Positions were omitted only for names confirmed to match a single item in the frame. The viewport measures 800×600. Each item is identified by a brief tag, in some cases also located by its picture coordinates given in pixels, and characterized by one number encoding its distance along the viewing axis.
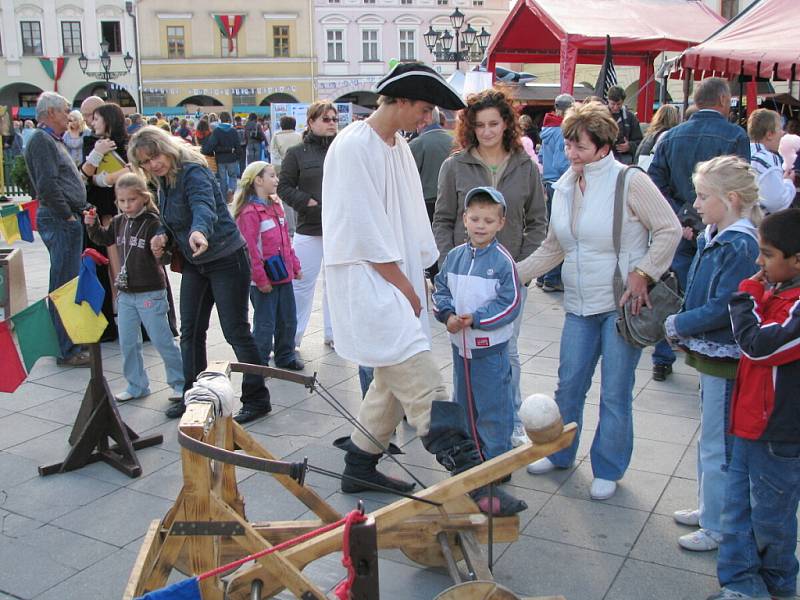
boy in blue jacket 3.77
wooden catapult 2.39
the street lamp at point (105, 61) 25.83
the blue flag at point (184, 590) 2.32
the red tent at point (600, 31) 11.59
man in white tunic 3.25
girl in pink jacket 5.88
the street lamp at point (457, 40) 18.55
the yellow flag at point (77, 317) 4.34
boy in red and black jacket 2.71
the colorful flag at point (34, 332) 4.08
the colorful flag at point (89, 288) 4.35
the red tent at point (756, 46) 8.11
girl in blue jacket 3.11
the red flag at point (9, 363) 4.00
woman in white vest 3.73
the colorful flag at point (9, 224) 6.64
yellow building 51.09
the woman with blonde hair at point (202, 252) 4.76
